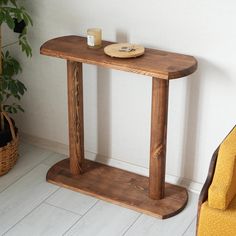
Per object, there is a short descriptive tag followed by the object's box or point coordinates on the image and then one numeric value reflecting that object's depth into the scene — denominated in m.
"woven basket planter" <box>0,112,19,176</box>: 2.75
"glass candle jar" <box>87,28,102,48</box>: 2.41
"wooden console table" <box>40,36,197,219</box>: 2.26
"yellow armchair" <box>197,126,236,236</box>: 1.88
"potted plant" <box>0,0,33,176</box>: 2.69
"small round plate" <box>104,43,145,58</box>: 2.29
